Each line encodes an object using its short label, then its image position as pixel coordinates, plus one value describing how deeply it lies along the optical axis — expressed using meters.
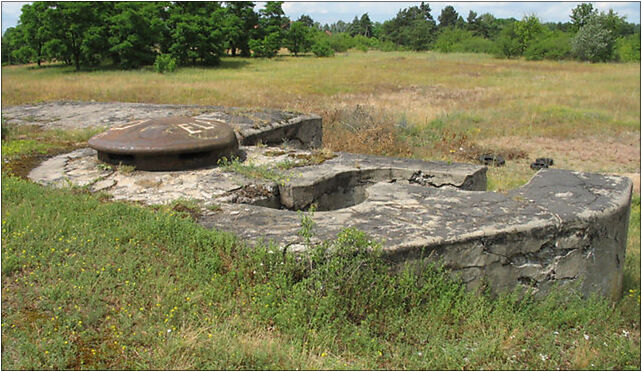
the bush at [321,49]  44.44
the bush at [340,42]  55.84
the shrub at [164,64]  25.06
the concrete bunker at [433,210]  3.83
